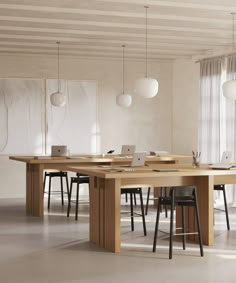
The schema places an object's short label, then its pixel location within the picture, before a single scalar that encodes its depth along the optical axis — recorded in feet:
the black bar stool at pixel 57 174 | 29.96
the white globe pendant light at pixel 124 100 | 33.17
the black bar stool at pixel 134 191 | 22.48
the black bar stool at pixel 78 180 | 26.22
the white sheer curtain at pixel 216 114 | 31.50
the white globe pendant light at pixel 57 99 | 31.07
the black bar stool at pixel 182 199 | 18.62
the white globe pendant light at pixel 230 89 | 22.63
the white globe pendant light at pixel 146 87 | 22.65
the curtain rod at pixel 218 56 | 31.86
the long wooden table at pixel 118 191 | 19.02
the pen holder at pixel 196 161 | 22.33
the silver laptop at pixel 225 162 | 21.14
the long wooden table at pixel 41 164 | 27.32
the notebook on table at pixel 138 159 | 22.29
